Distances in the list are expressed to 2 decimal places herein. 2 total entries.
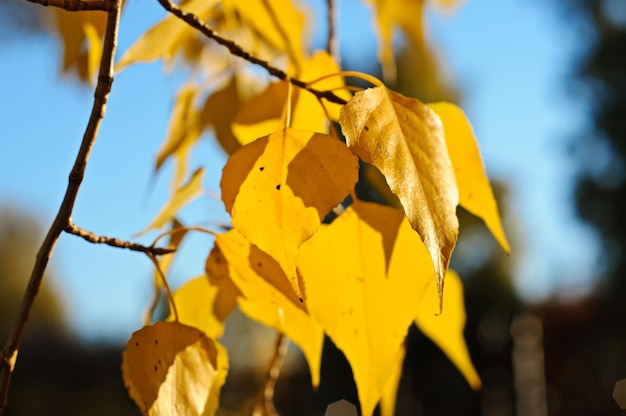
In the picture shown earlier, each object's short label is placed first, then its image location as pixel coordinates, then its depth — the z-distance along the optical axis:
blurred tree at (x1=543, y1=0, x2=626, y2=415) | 5.69
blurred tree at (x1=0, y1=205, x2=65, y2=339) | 6.28
